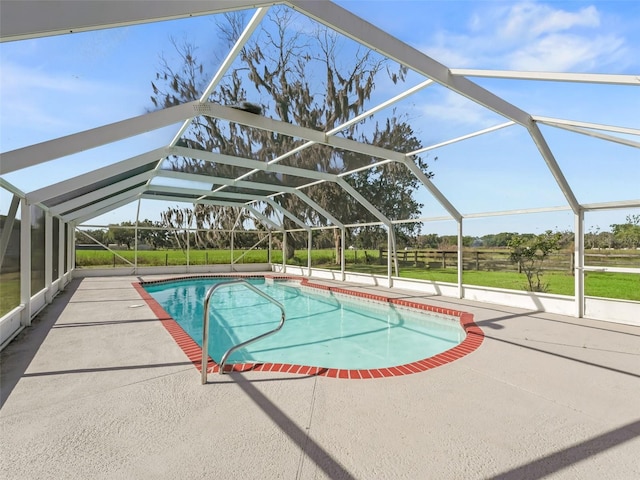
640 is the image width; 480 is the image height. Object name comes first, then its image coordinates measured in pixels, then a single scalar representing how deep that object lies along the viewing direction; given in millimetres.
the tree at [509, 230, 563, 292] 8336
